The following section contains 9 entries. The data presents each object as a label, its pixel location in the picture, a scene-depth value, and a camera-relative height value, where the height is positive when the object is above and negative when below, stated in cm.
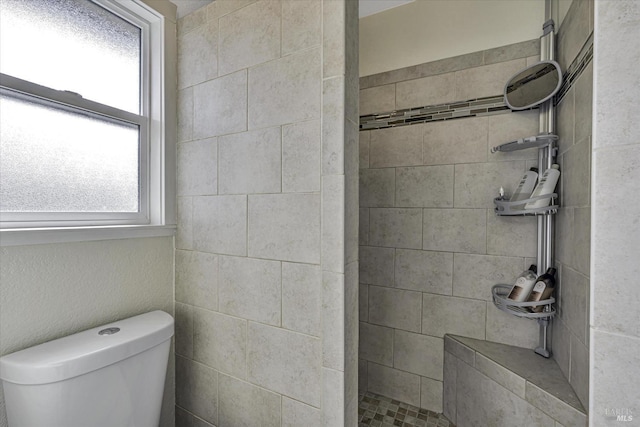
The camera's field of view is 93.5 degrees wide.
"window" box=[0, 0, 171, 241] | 99 +35
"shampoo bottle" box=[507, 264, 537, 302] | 142 -37
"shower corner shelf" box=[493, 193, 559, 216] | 133 +1
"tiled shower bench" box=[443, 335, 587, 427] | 120 -80
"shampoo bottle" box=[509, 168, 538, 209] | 144 +11
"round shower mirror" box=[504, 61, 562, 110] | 139 +60
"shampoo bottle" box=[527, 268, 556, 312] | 137 -36
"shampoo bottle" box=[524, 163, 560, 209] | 134 +10
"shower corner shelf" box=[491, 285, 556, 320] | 136 -47
